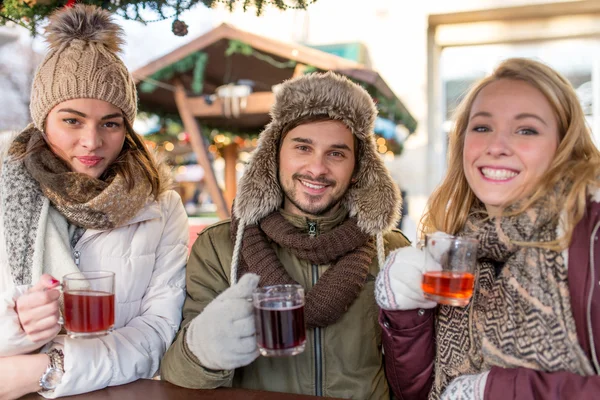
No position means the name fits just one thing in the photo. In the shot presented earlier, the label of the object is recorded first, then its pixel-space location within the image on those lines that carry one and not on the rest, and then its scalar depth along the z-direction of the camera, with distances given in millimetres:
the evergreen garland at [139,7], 2101
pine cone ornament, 2172
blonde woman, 1418
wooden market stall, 4770
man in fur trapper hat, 1967
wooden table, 1556
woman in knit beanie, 1799
